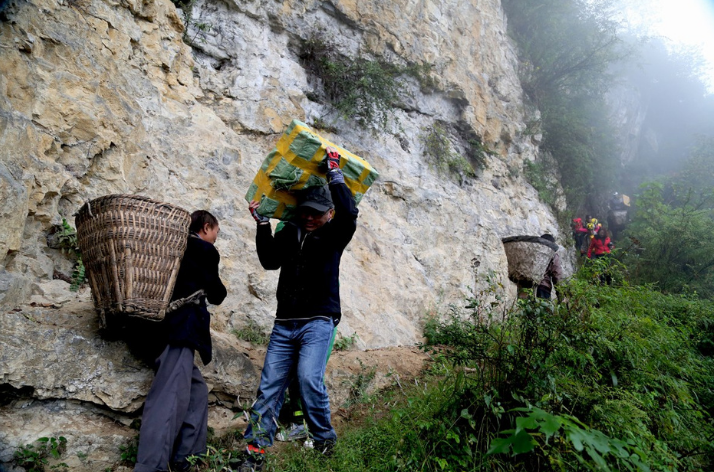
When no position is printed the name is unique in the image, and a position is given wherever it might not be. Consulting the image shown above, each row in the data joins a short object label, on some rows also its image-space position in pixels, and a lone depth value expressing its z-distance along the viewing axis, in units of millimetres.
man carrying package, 2906
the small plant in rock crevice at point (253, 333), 4395
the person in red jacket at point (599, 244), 9920
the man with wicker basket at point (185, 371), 2512
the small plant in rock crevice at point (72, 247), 3553
